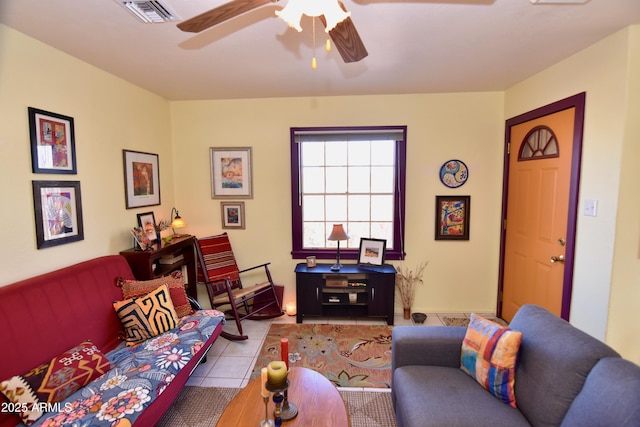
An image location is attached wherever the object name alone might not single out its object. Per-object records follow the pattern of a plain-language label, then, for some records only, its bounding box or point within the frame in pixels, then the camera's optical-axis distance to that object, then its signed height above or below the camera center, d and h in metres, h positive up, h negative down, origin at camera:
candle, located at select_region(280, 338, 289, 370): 1.39 -0.75
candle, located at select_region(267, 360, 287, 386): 1.28 -0.79
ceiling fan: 1.19 +0.75
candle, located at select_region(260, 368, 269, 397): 1.32 -0.86
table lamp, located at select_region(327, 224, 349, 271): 3.11 -0.42
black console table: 3.14 -1.03
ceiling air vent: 1.53 +1.00
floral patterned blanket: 1.41 -1.06
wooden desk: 2.55 -0.64
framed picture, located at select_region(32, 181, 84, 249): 1.95 -0.14
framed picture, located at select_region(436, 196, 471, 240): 3.30 -0.24
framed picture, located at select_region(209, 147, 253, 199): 3.42 +0.25
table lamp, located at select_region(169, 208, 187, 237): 3.03 -0.30
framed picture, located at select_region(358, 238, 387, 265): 3.30 -0.64
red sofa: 1.55 -0.78
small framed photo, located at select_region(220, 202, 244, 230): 3.48 -0.24
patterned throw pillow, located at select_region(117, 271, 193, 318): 2.27 -0.76
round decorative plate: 3.26 +0.25
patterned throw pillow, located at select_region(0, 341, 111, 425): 1.40 -0.98
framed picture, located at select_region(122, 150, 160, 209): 2.76 +0.15
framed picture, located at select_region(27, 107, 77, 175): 1.92 +0.35
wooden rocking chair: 3.04 -1.00
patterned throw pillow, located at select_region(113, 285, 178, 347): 2.10 -0.90
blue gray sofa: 1.10 -0.89
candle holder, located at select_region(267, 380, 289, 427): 1.28 -0.94
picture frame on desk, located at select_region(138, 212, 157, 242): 2.83 -0.31
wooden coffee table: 1.38 -1.07
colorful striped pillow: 1.49 -0.86
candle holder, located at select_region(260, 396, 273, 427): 1.33 -1.05
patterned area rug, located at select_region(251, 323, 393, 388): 2.34 -1.42
